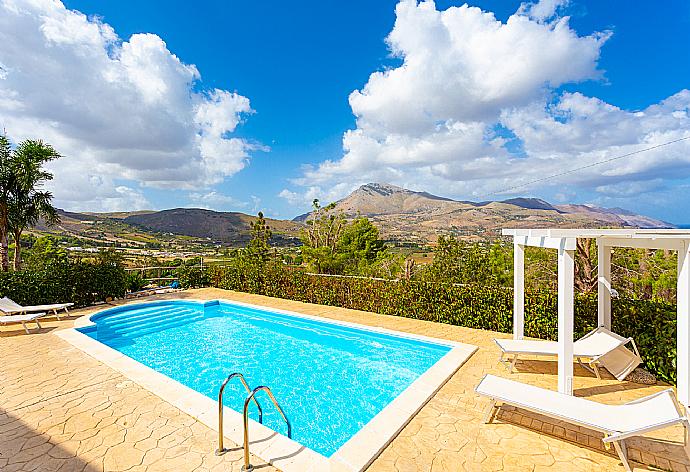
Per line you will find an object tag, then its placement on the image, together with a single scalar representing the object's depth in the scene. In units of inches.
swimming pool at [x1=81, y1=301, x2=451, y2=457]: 214.7
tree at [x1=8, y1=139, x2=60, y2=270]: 467.2
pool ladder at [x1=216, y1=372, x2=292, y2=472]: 130.0
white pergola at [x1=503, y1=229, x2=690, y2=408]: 167.8
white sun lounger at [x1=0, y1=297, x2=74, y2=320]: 356.1
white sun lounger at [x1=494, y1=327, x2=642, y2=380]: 220.4
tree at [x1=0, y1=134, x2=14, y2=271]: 458.6
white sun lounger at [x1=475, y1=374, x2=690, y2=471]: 129.7
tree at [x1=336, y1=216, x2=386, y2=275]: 766.6
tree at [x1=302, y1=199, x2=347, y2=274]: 732.7
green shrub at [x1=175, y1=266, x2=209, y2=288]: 624.1
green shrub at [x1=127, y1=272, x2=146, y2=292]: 552.5
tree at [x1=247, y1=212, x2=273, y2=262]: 863.1
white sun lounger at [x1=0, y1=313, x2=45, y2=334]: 323.0
